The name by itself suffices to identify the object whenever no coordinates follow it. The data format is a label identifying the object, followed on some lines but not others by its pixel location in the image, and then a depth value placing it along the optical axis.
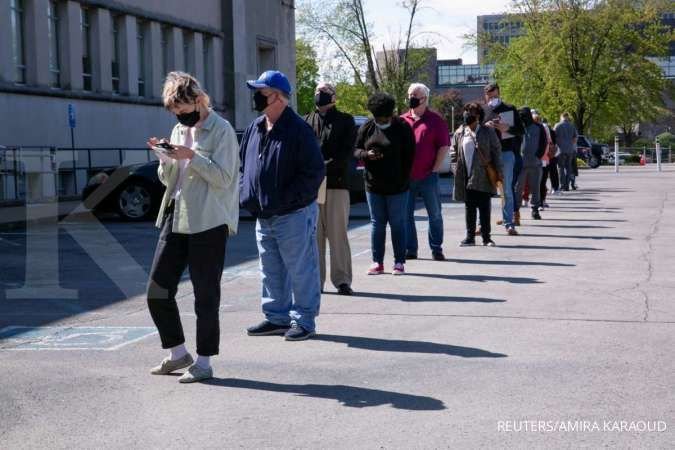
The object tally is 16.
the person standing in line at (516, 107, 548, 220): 18.88
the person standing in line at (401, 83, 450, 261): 13.13
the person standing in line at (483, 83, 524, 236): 16.39
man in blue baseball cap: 8.03
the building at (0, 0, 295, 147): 30.66
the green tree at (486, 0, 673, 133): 62.12
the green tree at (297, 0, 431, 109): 65.88
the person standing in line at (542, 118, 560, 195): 24.89
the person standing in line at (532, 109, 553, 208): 19.91
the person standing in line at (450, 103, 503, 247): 14.73
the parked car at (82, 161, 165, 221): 20.27
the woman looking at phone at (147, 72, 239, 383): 6.75
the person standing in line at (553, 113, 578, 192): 28.27
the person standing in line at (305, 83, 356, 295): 10.23
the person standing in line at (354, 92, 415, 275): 11.61
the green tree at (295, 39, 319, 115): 101.94
